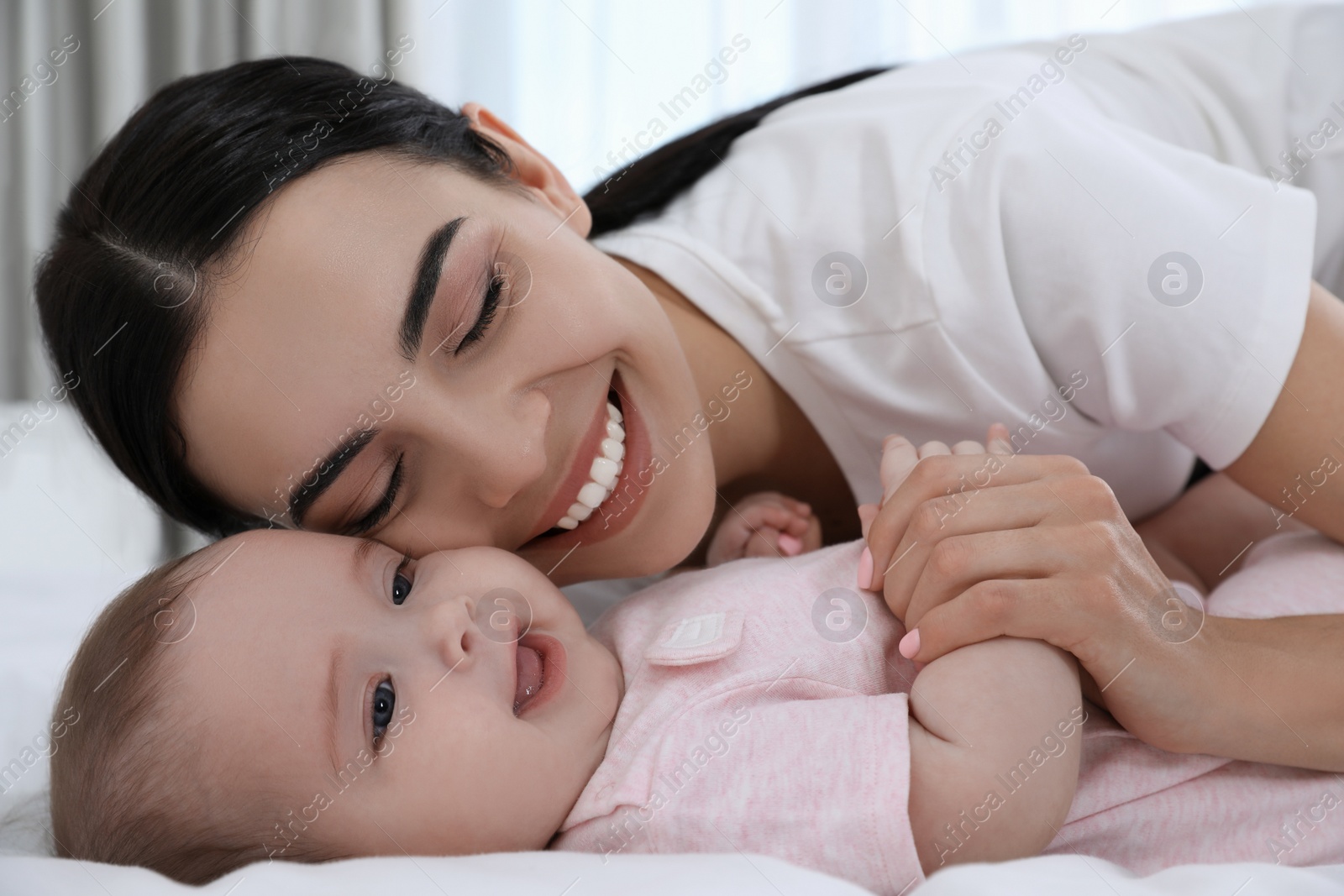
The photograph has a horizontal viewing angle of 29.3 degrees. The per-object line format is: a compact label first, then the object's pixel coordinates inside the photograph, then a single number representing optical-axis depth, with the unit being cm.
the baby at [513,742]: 73
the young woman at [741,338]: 76
